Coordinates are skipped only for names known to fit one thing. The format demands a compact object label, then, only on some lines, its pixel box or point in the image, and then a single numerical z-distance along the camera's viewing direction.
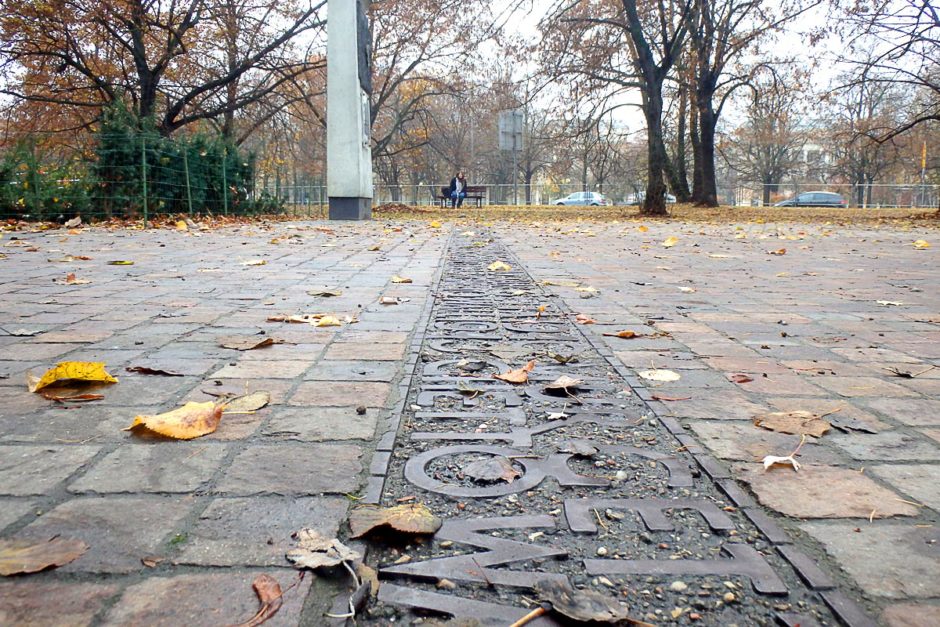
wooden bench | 31.77
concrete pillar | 16.06
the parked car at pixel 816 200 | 47.47
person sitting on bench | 30.44
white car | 44.51
